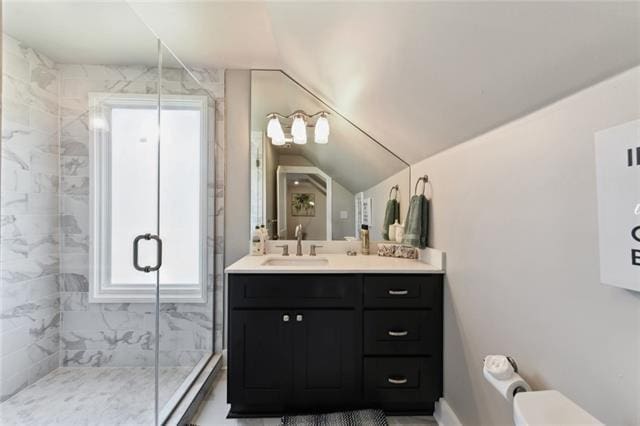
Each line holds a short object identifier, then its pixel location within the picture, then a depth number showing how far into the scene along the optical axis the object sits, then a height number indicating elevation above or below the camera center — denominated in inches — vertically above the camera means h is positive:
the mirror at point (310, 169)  90.0 +14.9
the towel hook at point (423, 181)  76.3 +9.6
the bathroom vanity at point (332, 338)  64.7 -27.3
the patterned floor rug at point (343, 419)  61.8 -43.8
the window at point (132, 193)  83.5 +7.3
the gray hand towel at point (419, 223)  73.9 -1.7
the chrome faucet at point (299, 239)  89.1 -6.7
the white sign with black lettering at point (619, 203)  25.0 +1.1
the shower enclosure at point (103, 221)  69.8 -0.7
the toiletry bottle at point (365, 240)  90.0 -7.2
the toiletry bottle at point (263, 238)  88.2 -6.4
